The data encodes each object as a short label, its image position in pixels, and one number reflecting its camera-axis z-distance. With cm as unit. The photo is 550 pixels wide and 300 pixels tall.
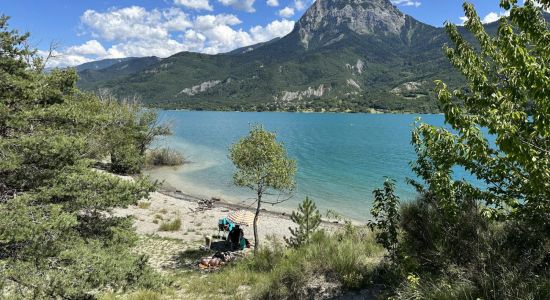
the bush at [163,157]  5559
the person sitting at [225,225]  2250
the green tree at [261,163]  1773
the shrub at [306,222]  1568
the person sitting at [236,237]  2077
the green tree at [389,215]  923
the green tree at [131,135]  4250
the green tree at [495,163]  487
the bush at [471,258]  581
